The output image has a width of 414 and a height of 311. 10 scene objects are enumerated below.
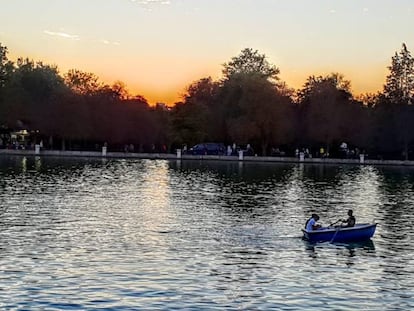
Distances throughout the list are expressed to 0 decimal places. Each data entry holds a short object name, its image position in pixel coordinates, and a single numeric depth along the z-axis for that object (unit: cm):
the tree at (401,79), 10794
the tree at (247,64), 12256
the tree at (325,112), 10594
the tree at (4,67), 11181
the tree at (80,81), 12294
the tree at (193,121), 11106
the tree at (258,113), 10425
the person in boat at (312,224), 3005
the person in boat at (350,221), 3045
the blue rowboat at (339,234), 2978
